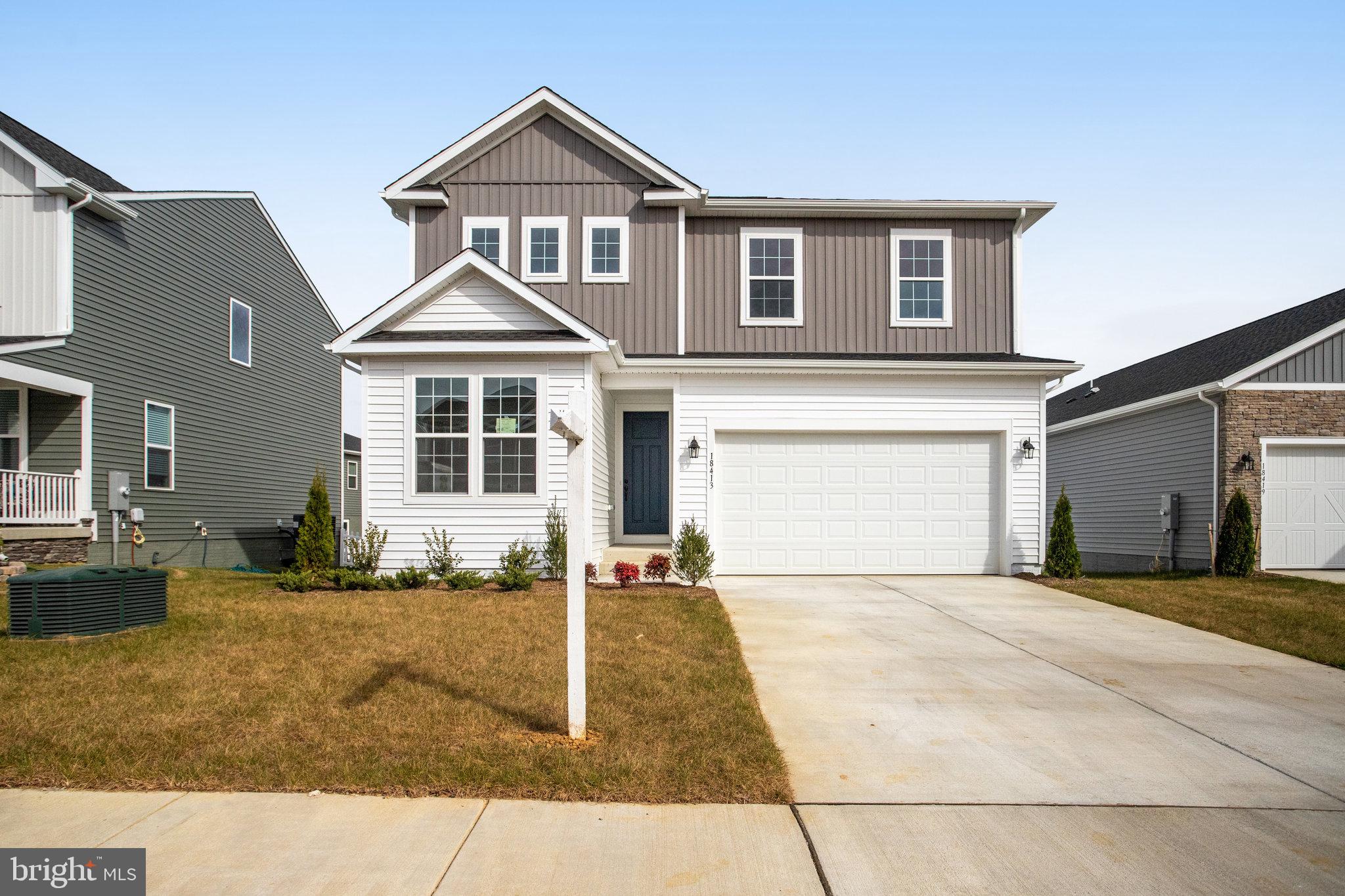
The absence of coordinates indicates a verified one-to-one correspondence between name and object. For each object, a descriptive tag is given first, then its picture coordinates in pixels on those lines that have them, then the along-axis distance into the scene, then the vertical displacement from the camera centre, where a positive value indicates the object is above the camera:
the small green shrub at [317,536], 12.85 -1.11
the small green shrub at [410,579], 12.09 -1.62
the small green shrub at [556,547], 12.42 -1.22
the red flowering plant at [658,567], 12.02 -1.45
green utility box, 7.86 -1.28
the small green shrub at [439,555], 12.73 -1.37
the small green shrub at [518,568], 11.69 -1.48
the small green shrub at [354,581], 11.95 -1.63
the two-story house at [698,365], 12.90 +1.41
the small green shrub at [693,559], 12.15 -1.34
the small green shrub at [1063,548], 13.63 -1.35
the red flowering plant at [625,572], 11.84 -1.49
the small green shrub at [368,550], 12.54 -1.29
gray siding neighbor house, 15.82 +0.38
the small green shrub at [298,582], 11.80 -1.62
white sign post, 5.28 -0.53
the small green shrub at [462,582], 11.92 -1.63
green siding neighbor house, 14.41 +1.69
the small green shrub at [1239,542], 14.89 -1.36
